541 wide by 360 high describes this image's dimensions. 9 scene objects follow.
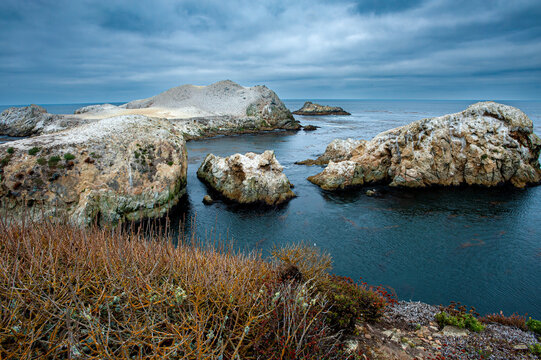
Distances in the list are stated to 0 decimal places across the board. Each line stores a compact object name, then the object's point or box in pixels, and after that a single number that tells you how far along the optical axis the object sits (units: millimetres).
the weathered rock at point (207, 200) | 30772
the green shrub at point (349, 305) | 8376
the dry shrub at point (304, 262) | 9795
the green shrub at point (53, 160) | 23653
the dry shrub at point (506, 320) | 10906
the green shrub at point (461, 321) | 10109
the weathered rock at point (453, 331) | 9766
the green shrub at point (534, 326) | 10492
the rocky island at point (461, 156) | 35219
